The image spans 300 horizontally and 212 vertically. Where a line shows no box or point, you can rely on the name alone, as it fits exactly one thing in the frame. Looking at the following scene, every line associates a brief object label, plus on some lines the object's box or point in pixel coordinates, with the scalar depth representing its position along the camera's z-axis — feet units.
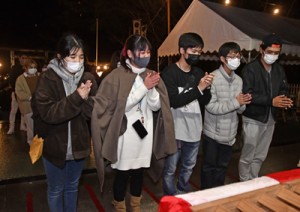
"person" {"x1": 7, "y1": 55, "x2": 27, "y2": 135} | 22.90
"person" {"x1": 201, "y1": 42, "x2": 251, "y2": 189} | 10.96
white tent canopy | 21.25
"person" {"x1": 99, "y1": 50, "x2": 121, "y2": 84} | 14.43
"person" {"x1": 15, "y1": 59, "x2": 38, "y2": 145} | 18.84
